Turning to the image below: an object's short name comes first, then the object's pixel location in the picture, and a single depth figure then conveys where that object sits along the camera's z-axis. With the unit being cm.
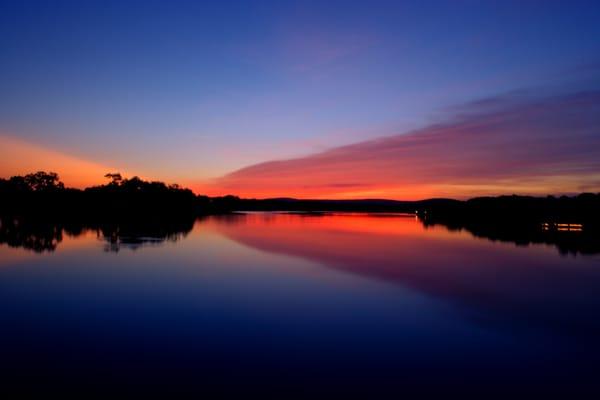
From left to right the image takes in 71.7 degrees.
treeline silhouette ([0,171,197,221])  10288
